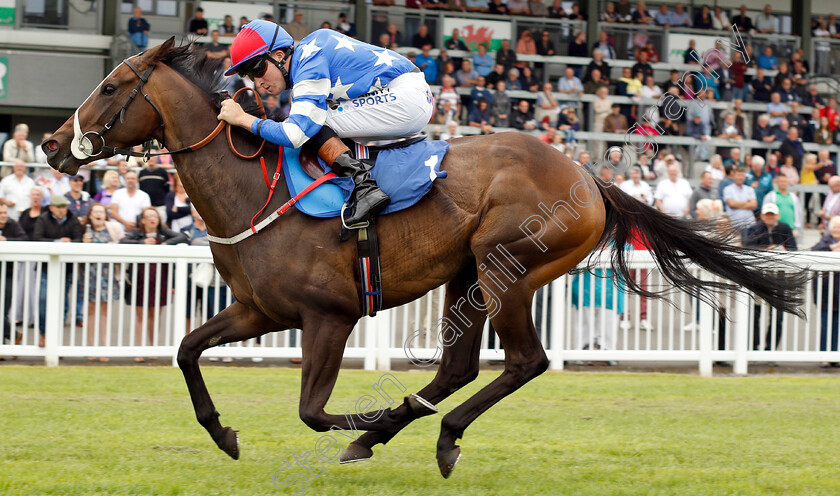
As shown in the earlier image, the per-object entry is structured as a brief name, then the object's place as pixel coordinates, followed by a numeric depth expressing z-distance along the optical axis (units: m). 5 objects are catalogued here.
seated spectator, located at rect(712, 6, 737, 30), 20.28
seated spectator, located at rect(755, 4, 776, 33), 20.75
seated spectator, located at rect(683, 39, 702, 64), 18.40
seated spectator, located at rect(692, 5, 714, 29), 20.02
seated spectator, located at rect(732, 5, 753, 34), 20.09
